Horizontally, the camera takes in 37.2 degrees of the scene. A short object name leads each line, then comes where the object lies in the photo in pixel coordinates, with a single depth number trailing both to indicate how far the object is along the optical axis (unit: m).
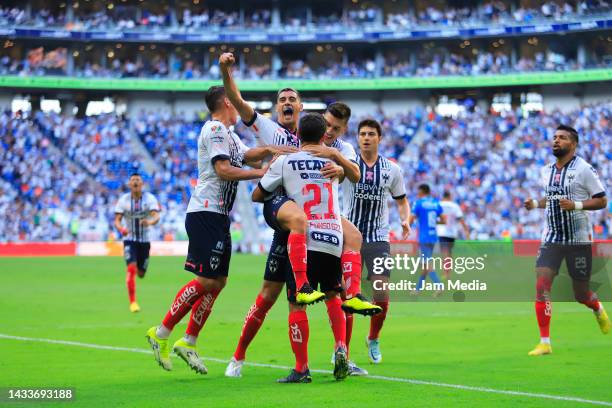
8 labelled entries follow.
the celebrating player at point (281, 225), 8.62
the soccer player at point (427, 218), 22.75
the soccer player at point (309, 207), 8.88
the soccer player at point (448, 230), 23.59
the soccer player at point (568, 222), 12.11
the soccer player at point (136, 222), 18.98
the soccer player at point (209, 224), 9.52
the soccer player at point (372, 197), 11.11
